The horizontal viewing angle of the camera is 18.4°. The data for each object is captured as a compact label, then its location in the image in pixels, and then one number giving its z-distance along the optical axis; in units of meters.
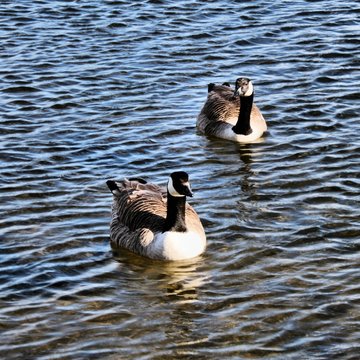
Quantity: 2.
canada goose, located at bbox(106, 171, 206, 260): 12.77
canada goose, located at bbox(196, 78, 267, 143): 16.98
